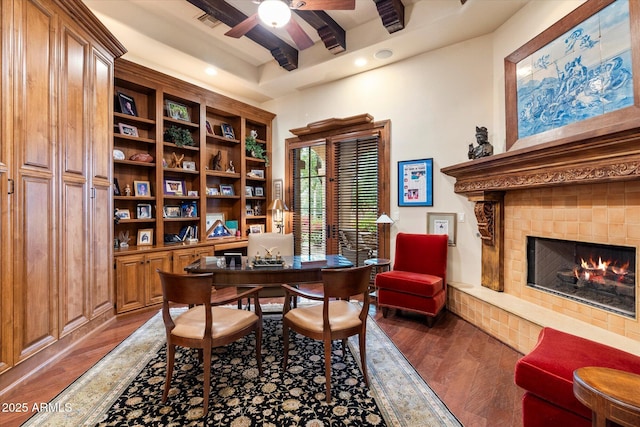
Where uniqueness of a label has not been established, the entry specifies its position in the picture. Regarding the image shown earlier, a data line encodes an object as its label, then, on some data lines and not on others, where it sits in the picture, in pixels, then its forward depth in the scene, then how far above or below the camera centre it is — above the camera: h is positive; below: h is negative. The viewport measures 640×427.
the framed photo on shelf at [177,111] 4.09 +1.60
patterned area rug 1.68 -1.22
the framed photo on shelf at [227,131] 4.78 +1.48
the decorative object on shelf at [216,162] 4.62 +0.91
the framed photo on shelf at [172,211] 4.10 +0.09
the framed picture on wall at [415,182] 3.70 +0.44
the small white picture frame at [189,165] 4.24 +0.79
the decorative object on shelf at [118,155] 3.53 +0.81
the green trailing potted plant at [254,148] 4.94 +1.21
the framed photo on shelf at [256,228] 5.02 -0.22
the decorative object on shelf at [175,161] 4.12 +0.83
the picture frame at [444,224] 3.53 -0.13
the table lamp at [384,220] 3.79 -0.07
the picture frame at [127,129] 3.56 +1.16
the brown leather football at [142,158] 3.68 +0.80
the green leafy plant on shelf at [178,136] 3.98 +1.18
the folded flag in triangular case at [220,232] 4.53 -0.27
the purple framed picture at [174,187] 4.05 +0.44
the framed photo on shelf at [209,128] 4.57 +1.46
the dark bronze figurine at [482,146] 3.07 +0.75
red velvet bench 1.35 -0.83
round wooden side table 0.97 -0.68
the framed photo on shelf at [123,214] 3.56 +0.04
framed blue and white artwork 1.96 +1.14
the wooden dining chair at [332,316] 1.88 -0.77
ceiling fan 2.23 +1.80
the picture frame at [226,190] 4.81 +0.46
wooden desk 2.37 -0.51
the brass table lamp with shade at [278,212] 4.80 +0.07
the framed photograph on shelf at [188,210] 4.25 +0.10
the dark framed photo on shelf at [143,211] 3.76 +0.08
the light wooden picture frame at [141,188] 3.74 +0.39
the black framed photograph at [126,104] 3.55 +1.47
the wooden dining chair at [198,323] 1.77 -0.76
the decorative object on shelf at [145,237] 3.74 -0.27
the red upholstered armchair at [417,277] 3.01 -0.72
